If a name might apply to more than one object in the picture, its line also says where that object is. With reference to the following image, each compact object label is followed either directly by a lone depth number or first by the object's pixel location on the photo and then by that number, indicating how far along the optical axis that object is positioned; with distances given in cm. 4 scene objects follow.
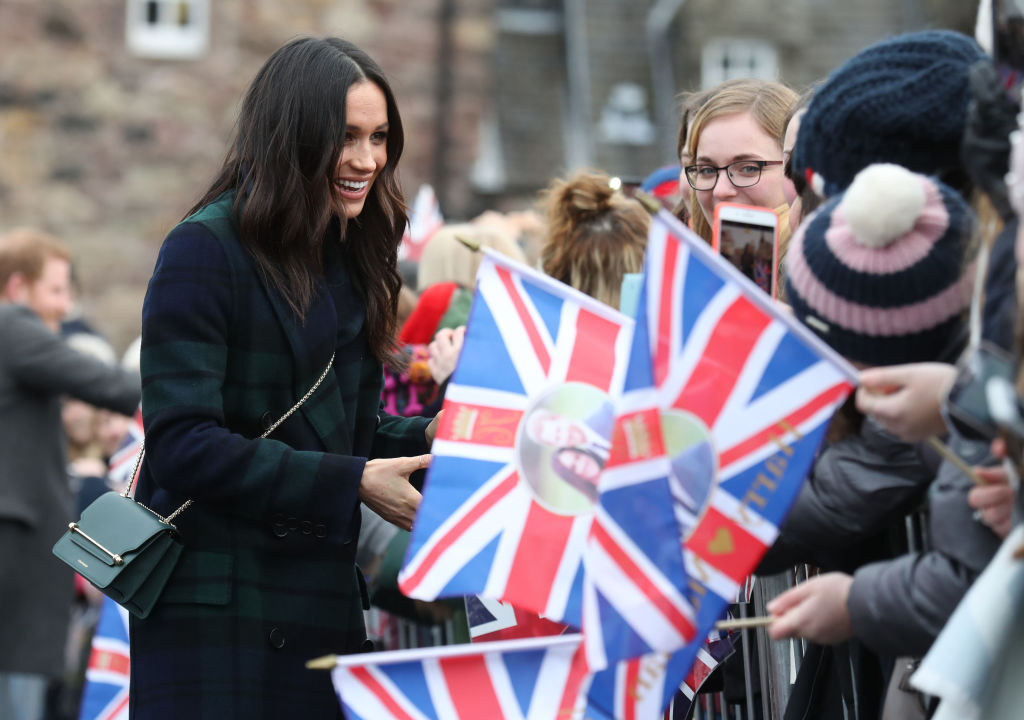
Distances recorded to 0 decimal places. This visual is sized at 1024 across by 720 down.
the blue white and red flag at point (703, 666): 699
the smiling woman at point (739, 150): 789
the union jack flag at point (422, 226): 1399
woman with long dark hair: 632
